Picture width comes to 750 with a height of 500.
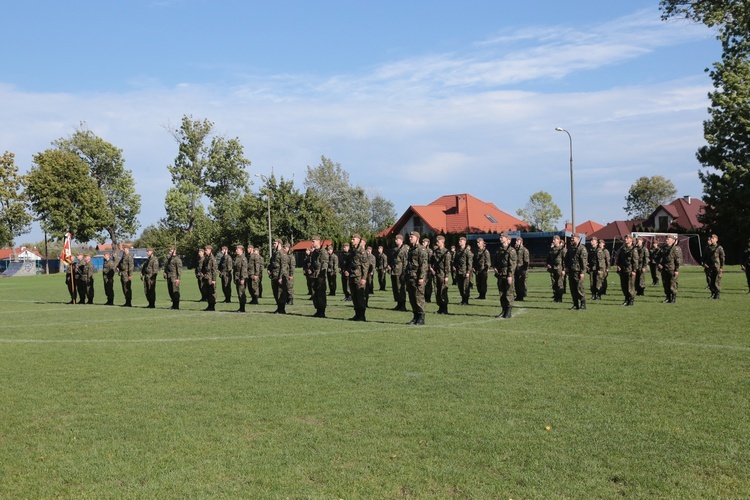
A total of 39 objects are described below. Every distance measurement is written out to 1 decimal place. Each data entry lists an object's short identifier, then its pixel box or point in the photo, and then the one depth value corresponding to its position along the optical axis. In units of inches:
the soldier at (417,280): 684.7
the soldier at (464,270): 936.9
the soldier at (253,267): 959.6
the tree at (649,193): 4222.4
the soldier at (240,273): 883.4
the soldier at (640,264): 951.0
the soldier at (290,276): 882.3
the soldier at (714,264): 942.4
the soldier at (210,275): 912.9
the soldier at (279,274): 854.5
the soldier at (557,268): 950.4
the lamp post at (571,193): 1799.7
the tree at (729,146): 1768.0
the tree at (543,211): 4165.8
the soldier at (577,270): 815.1
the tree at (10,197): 3129.9
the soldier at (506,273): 729.0
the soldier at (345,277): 1033.6
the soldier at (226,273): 1011.9
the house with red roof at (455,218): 3006.9
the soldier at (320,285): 795.4
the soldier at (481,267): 978.7
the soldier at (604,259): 954.9
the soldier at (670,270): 896.3
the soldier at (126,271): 1029.8
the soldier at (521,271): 864.7
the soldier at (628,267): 876.0
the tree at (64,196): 3186.5
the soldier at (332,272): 1138.7
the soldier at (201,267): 994.5
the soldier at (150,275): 988.6
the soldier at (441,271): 818.2
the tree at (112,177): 3715.6
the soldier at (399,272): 878.4
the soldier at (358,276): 738.2
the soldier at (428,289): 916.3
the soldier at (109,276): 1084.0
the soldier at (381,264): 1149.5
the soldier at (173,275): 962.7
